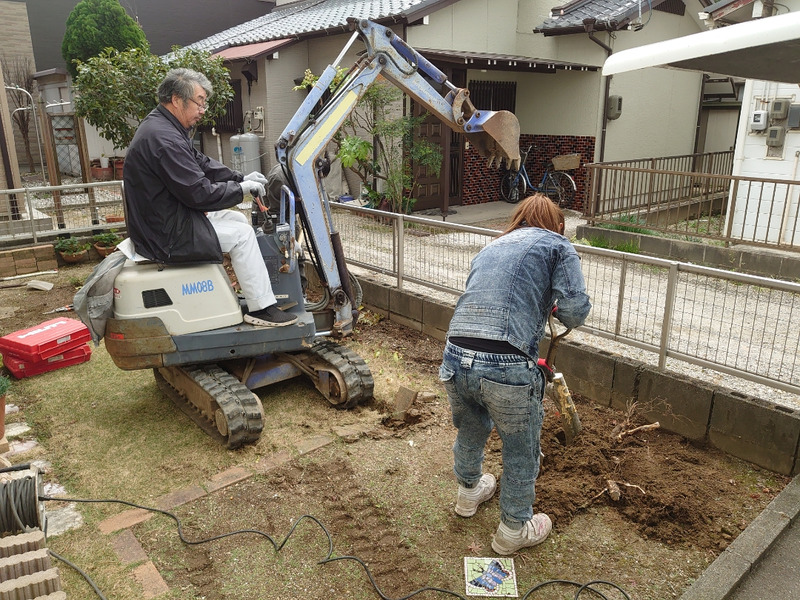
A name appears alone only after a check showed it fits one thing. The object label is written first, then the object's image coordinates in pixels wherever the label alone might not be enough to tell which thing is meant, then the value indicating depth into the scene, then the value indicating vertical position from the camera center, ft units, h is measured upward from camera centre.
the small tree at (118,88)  35.91 +2.39
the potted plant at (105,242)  32.12 -5.50
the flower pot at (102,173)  58.03 -3.76
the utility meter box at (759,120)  31.78 +0.40
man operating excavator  13.76 -1.43
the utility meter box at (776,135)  31.48 -0.34
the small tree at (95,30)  61.46 +9.62
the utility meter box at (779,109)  31.09 +0.91
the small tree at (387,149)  37.96 -1.15
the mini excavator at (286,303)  14.60 -4.10
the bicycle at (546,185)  45.85 -4.04
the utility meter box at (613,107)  44.62 +1.49
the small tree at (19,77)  67.51 +5.97
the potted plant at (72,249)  31.40 -5.70
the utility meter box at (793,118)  30.68 +0.47
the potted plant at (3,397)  14.25 -5.91
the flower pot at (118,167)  56.44 -3.09
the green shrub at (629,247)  33.27 -6.08
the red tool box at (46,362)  19.04 -6.88
